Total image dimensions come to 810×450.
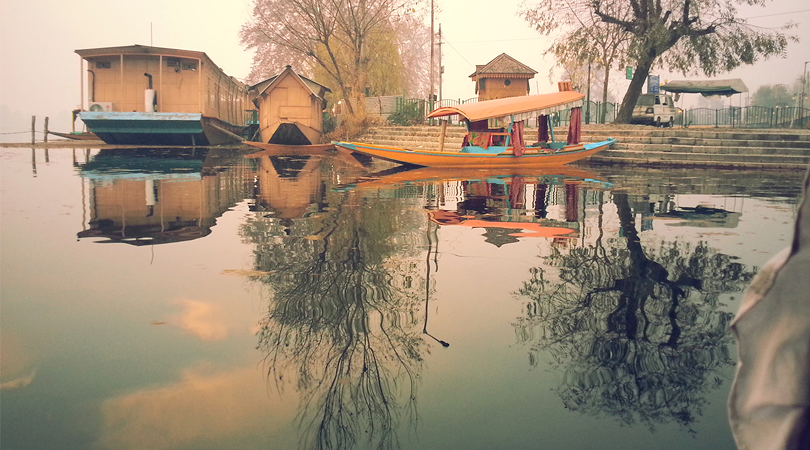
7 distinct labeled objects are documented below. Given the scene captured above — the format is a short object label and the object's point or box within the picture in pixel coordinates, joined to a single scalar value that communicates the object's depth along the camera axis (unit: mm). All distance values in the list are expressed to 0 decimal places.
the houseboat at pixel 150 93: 28703
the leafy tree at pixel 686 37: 25666
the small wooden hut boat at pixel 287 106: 32094
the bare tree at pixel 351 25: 34812
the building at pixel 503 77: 46406
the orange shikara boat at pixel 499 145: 17812
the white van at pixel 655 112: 34094
